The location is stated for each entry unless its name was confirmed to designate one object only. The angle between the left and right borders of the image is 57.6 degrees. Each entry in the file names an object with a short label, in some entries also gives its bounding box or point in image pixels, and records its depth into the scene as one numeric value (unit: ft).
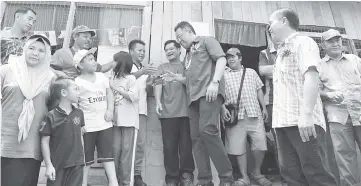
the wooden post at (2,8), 17.33
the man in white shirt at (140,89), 12.64
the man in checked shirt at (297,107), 7.78
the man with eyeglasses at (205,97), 11.30
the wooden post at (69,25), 16.69
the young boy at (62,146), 9.38
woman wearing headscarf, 9.12
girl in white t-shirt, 11.65
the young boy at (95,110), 10.96
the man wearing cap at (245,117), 13.51
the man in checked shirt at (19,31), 11.94
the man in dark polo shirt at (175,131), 12.81
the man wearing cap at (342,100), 12.50
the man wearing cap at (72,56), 12.68
